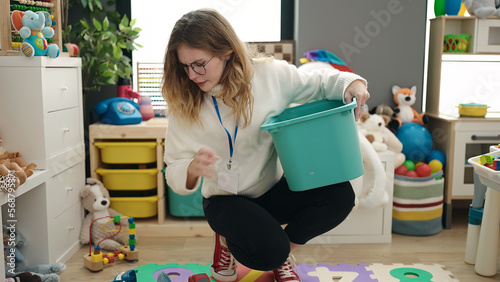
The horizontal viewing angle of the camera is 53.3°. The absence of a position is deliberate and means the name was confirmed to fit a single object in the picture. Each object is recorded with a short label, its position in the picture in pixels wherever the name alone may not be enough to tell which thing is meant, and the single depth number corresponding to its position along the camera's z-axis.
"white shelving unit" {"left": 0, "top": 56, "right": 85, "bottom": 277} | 2.09
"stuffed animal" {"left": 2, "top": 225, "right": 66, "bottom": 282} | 1.99
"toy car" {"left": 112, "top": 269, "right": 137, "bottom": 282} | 1.74
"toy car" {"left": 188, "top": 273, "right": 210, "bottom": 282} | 1.81
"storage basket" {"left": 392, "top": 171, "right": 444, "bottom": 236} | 2.62
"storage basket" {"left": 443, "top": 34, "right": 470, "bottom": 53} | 2.81
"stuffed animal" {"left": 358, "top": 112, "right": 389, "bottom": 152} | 2.62
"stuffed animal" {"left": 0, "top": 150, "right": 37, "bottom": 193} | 1.80
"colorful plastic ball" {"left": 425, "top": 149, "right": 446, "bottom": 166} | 2.75
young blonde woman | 1.61
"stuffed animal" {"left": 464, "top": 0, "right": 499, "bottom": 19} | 2.72
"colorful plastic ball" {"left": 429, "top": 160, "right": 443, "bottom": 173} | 2.69
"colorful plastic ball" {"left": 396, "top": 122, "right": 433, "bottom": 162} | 2.75
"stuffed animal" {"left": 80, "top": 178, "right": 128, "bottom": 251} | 2.50
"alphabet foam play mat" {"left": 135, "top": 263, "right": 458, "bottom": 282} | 2.06
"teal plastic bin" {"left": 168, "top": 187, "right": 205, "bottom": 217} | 2.69
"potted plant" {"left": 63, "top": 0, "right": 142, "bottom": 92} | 2.68
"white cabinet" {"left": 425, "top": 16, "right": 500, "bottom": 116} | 2.83
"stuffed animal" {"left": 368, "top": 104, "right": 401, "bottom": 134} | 2.80
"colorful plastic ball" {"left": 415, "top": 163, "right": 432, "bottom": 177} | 2.64
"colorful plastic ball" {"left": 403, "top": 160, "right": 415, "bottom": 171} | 2.71
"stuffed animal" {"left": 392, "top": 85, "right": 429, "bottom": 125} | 2.86
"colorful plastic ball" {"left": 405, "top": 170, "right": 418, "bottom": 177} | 2.64
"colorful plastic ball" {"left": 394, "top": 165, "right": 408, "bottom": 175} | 2.66
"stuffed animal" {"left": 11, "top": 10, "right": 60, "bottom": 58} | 2.03
